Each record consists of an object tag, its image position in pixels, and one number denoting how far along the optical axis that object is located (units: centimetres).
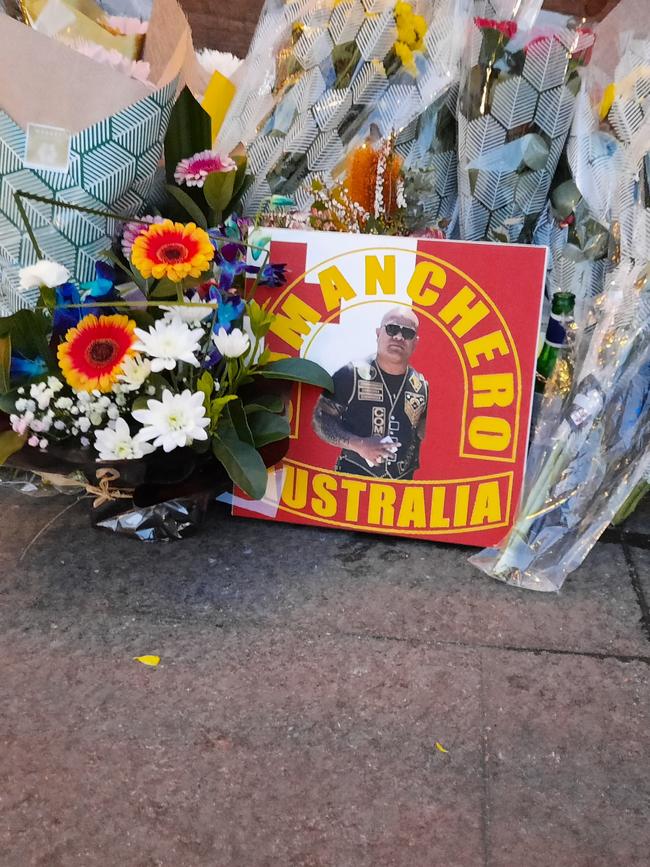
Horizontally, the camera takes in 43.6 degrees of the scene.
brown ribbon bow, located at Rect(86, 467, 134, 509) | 154
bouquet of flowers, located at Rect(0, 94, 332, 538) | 139
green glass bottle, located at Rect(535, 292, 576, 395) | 164
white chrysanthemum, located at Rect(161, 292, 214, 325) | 145
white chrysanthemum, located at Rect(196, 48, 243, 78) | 210
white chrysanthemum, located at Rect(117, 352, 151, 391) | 139
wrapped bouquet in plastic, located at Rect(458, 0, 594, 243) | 163
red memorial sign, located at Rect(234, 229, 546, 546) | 158
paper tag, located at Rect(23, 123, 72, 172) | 148
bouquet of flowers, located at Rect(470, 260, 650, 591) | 157
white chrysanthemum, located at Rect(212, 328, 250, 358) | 146
